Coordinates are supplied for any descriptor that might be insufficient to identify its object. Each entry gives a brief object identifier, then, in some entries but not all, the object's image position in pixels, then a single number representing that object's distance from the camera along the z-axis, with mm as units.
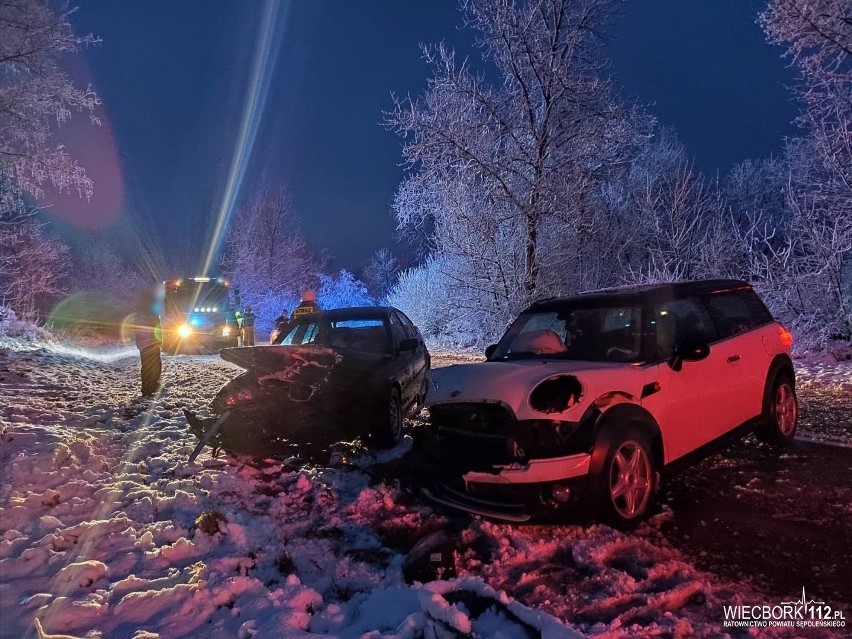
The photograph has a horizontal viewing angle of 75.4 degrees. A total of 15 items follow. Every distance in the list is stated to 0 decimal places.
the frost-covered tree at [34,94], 10914
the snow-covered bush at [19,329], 16891
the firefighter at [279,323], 13998
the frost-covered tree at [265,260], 37875
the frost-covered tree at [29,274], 25978
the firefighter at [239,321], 20384
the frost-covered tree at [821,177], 11367
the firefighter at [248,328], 20969
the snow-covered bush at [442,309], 19031
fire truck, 19625
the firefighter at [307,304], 15148
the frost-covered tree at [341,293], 40094
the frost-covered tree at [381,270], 63228
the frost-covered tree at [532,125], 14914
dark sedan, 5629
